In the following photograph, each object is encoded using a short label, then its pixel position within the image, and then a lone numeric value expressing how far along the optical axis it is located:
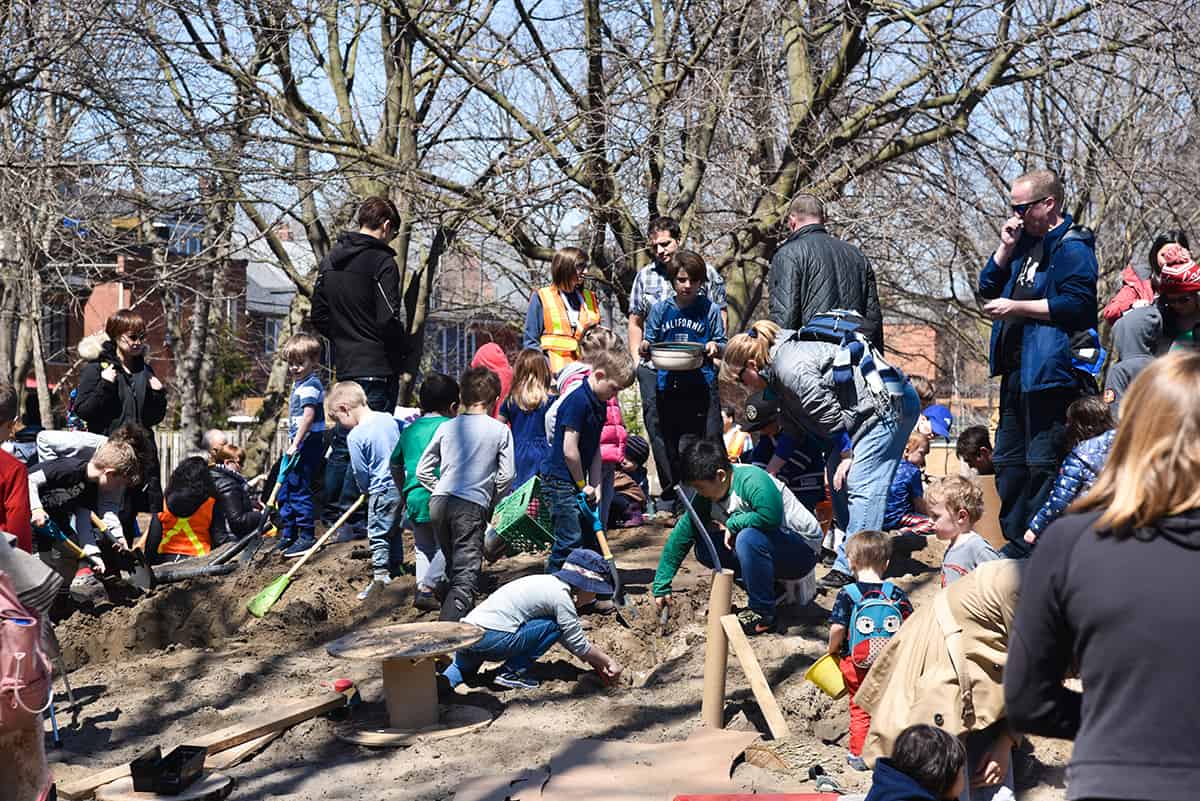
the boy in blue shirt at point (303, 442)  8.85
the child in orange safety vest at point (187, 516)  9.75
